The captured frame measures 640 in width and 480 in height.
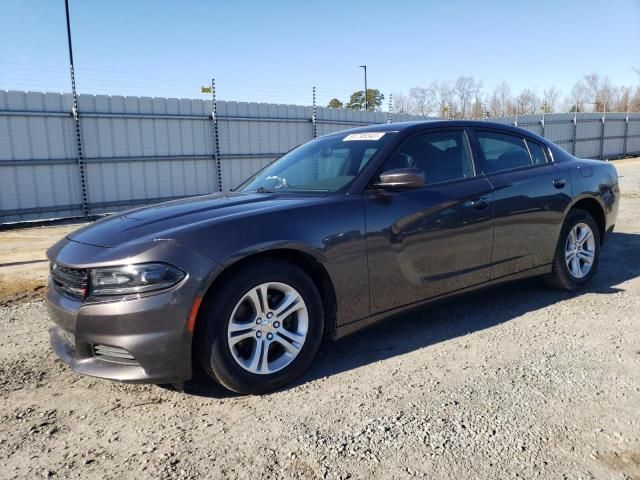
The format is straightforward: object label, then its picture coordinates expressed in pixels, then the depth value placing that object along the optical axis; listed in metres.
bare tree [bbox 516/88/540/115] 48.72
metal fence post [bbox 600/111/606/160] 28.20
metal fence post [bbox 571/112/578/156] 26.52
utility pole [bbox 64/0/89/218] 11.66
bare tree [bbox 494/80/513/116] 48.23
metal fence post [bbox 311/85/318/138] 15.77
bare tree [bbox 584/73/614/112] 58.22
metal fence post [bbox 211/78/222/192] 13.55
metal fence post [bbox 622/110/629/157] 29.78
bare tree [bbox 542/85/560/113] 52.56
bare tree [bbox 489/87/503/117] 50.53
